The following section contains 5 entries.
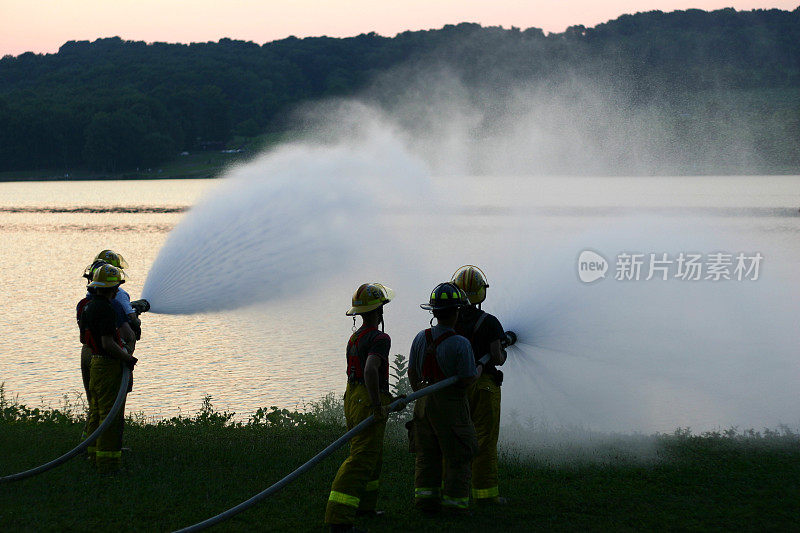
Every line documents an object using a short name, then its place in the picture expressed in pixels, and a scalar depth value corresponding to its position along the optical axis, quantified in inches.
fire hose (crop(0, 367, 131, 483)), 799.7
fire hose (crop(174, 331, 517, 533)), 651.5
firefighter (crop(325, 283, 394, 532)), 663.8
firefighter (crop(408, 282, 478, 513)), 686.5
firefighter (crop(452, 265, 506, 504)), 732.7
